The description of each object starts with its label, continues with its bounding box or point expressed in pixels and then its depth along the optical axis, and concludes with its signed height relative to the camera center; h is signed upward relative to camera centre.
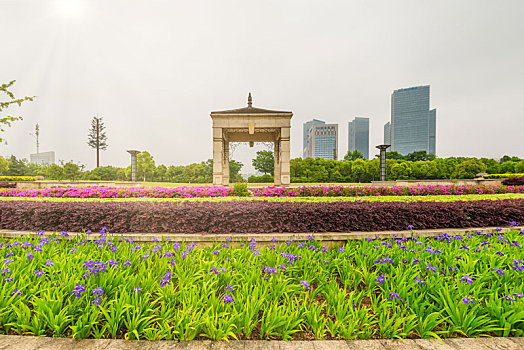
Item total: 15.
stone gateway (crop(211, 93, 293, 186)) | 13.59 +2.87
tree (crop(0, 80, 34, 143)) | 19.16 +6.01
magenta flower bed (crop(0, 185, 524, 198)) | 8.60 -0.82
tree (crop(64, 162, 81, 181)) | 29.11 +0.15
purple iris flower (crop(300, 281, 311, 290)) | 2.23 -1.15
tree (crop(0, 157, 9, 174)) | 32.88 +0.89
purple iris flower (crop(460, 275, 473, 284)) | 2.17 -1.05
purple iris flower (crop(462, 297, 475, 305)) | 1.85 -1.10
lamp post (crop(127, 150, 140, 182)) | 17.87 +0.85
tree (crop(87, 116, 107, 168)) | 41.31 +6.66
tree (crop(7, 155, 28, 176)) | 37.69 +0.69
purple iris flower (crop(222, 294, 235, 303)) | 1.94 -1.12
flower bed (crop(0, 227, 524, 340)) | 1.80 -1.18
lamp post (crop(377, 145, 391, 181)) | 18.36 +0.95
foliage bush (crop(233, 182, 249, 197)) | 8.21 -0.70
